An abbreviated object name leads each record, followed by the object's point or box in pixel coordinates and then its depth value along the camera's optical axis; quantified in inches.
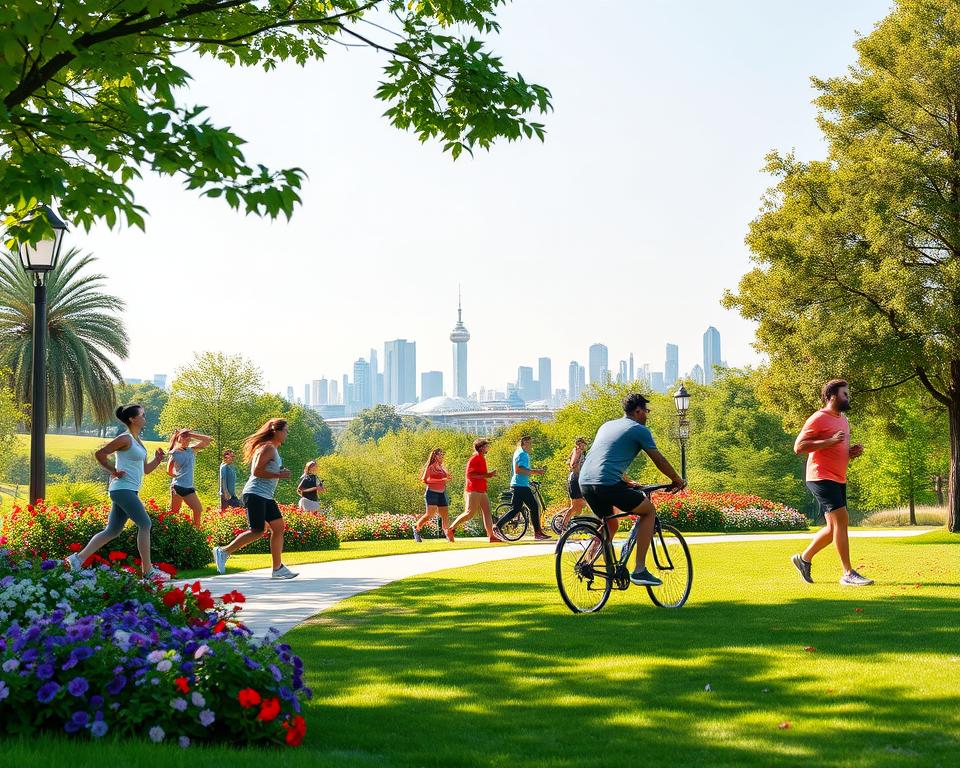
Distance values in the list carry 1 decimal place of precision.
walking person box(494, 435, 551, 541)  758.3
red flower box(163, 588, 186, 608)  233.9
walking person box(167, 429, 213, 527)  663.8
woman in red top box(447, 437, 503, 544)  750.5
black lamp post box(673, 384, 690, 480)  1210.1
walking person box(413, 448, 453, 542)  796.6
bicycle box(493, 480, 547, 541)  833.5
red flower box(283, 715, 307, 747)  179.3
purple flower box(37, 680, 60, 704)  176.7
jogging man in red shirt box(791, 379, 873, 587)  403.9
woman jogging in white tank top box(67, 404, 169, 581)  413.7
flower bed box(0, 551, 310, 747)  177.2
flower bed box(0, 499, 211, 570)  511.8
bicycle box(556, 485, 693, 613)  346.6
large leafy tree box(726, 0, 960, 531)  823.7
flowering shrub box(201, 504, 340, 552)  703.7
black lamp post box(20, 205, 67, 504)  460.4
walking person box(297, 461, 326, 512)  860.4
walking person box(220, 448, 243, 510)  814.5
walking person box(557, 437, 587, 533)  775.7
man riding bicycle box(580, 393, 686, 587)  338.3
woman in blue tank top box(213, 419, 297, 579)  459.5
